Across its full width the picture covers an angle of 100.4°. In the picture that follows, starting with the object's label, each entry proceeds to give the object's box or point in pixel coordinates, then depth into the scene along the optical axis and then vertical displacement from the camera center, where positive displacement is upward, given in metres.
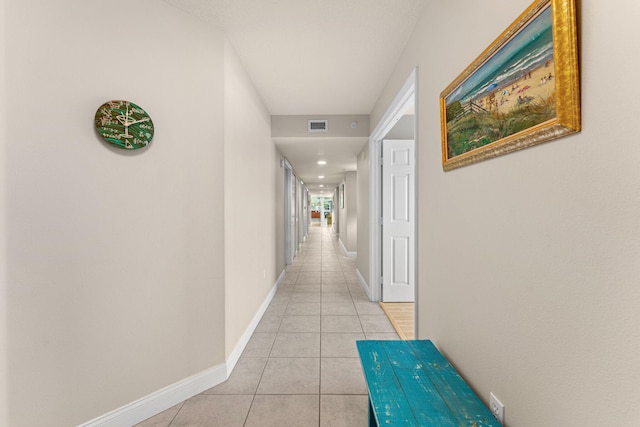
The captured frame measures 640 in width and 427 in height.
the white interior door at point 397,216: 3.62 -0.04
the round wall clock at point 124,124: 1.47 +0.51
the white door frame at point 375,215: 3.64 -0.03
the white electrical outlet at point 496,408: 1.05 -0.79
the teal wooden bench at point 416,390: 1.03 -0.79
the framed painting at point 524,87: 0.73 +0.43
